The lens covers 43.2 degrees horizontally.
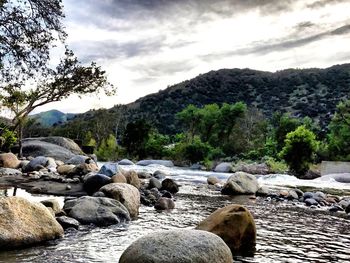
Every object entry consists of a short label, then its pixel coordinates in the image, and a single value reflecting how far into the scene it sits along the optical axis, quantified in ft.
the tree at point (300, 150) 151.64
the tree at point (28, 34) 35.68
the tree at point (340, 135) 176.61
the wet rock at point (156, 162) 198.70
